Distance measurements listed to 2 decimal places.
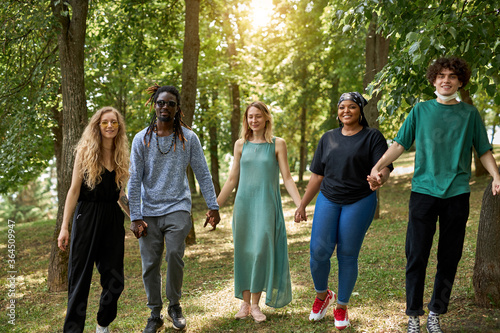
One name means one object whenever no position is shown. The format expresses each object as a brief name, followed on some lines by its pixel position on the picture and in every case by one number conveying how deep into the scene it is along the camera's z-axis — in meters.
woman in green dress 4.93
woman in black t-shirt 4.38
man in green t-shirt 3.87
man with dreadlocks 4.56
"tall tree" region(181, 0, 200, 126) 10.55
